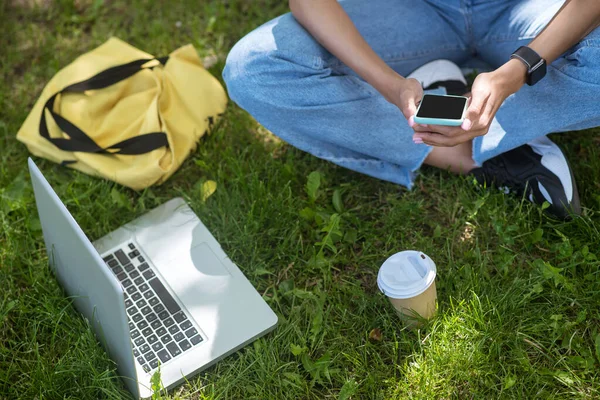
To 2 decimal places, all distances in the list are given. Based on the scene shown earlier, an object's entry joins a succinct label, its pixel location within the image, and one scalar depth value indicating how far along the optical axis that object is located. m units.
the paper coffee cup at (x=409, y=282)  2.03
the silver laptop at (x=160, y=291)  1.98
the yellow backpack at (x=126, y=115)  2.77
